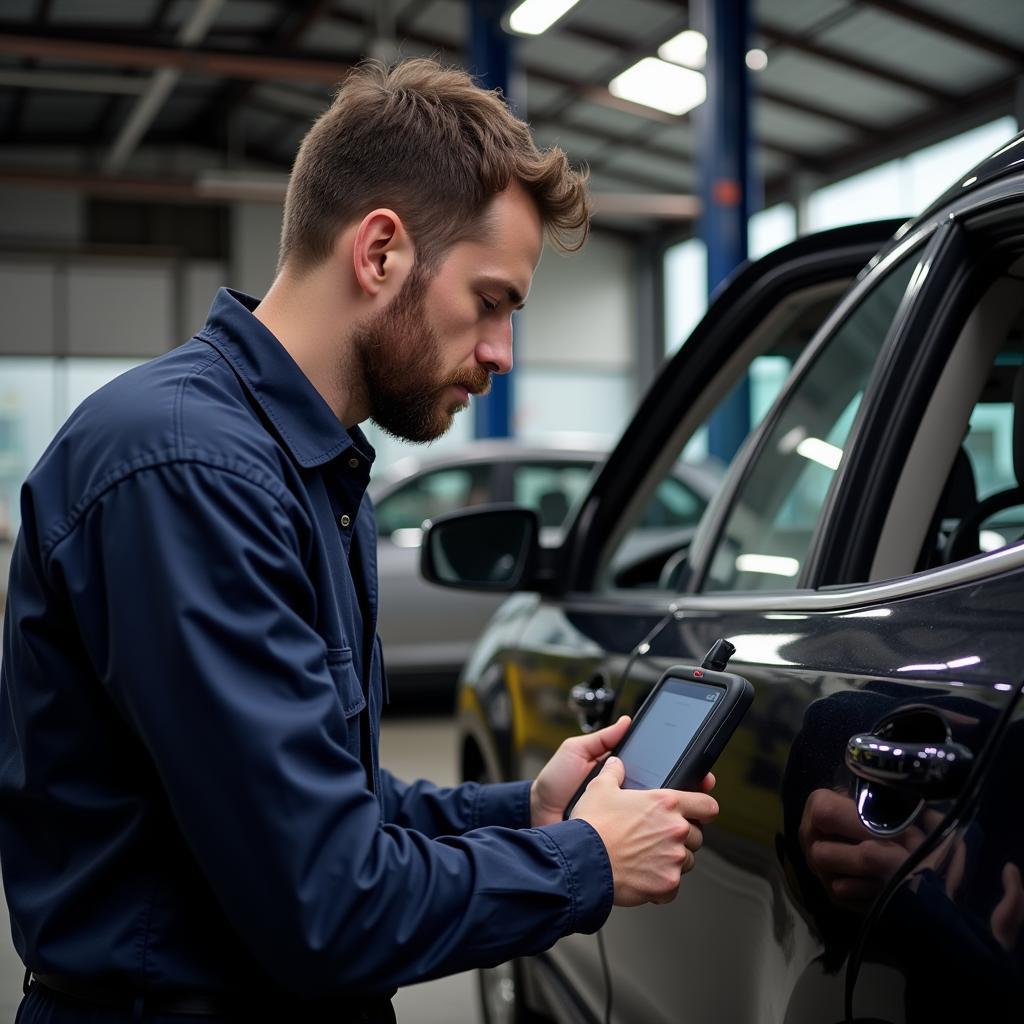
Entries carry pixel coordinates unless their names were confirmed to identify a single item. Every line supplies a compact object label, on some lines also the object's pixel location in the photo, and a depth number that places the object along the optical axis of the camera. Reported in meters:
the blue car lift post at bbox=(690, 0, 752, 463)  9.23
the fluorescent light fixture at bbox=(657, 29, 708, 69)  12.35
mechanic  1.10
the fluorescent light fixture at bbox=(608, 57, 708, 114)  13.28
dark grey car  1.04
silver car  7.93
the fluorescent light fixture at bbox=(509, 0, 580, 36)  9.97
